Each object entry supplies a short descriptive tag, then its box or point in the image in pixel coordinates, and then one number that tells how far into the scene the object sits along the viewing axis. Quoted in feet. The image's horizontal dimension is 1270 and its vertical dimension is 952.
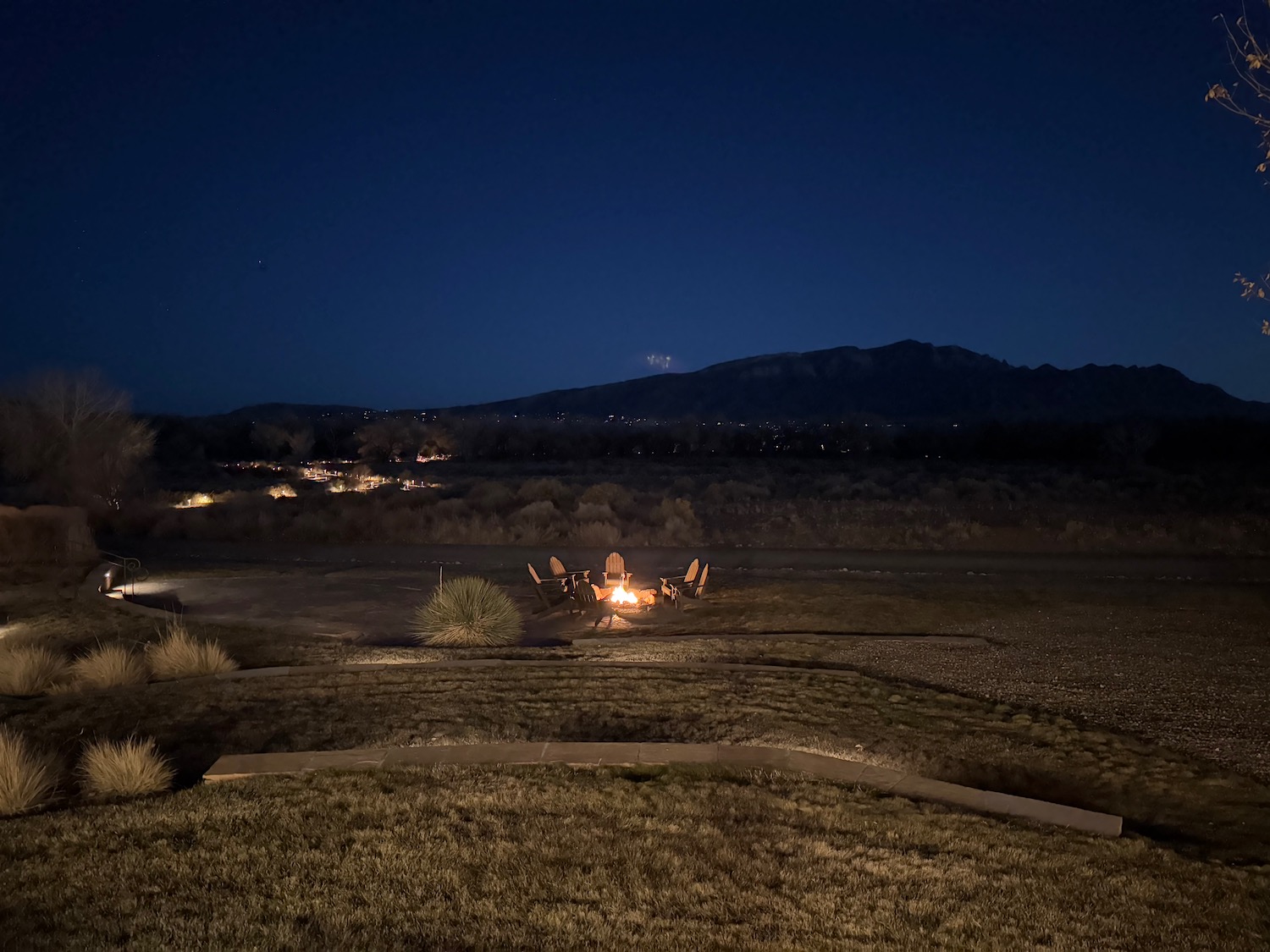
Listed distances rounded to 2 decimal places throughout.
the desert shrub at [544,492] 103.99
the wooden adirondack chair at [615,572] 46.93
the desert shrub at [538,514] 84.94
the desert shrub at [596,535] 75.25
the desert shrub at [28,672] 31.30
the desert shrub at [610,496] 96.94
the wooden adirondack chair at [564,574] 47.37
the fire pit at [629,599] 46.11
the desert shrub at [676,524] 76.13
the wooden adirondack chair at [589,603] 45.39
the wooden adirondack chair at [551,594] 45.19
